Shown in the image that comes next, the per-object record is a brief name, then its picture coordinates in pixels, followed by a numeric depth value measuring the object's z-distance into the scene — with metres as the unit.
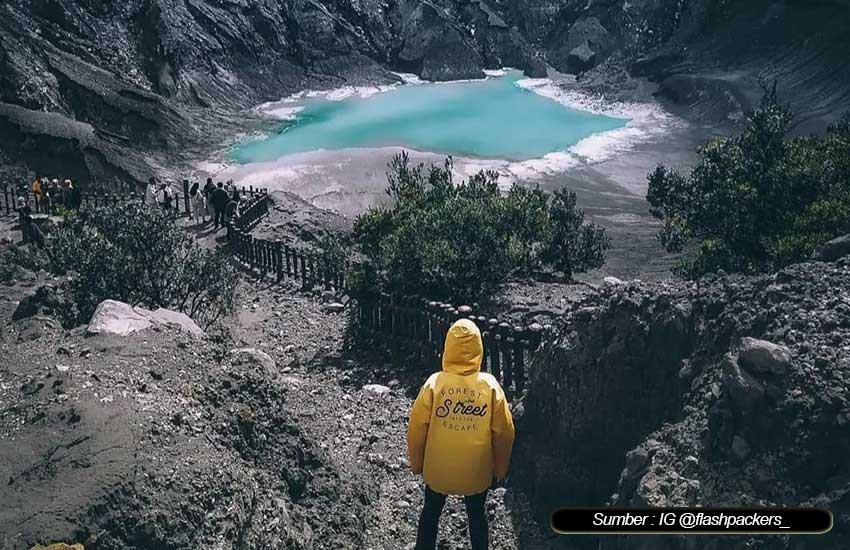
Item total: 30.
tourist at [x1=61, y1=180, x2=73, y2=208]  24.64
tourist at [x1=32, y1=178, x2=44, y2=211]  24.73
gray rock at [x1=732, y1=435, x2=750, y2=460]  6.26
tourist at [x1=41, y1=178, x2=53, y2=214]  24.78
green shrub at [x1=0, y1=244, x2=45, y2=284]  16.22
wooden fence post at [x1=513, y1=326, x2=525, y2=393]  10.95
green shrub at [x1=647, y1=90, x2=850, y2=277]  13.16
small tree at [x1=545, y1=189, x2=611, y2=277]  17.92
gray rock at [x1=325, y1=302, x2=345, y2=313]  16.36
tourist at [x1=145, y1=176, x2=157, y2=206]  24.13
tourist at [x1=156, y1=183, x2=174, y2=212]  23.61
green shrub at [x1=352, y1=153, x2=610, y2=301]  13.62
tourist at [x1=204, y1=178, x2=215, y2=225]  23.25
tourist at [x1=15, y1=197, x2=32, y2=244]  20.87
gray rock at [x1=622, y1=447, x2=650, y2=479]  6.97
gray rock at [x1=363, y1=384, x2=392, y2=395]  12.08
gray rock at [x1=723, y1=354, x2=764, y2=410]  6.31
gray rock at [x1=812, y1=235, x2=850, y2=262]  8.73
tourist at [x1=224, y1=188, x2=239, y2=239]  22.80
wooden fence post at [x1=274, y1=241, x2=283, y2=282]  18.55
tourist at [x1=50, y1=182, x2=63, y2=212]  24.99
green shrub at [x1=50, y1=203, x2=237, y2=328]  12.90
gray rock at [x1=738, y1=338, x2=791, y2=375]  6.30
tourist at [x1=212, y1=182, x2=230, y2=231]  22.92
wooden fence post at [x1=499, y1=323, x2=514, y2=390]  11.05
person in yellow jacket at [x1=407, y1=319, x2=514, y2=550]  6.20
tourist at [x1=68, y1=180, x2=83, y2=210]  24.73
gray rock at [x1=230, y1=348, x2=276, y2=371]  9.20
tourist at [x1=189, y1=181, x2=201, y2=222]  24.31
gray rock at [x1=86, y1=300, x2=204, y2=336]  9.40
